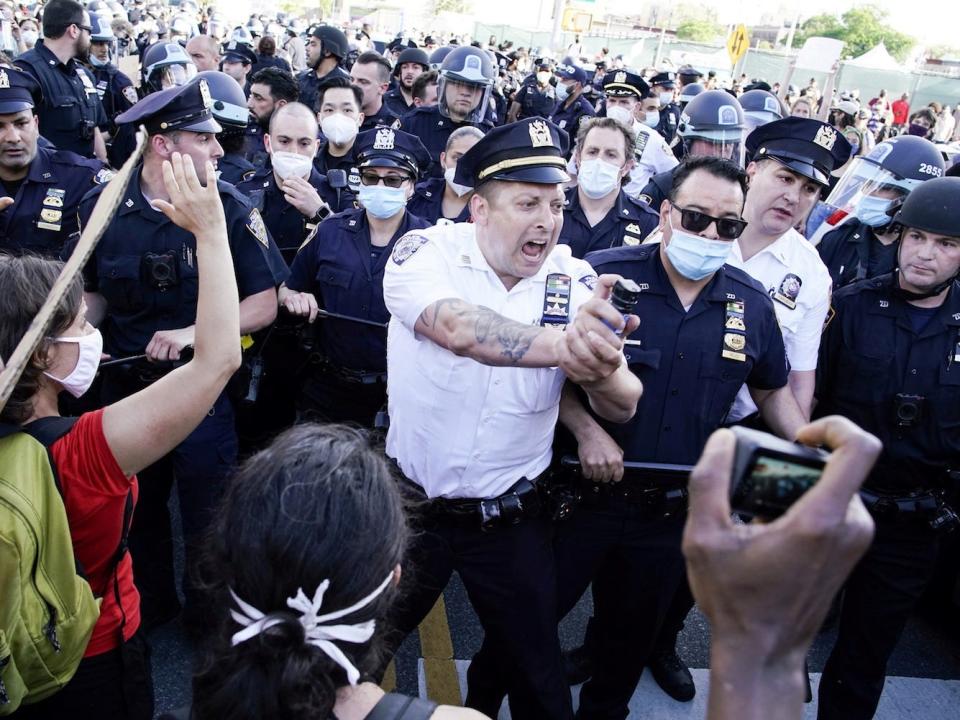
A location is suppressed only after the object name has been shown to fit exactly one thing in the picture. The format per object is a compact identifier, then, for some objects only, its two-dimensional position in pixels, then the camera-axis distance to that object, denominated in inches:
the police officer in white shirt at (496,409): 108.5
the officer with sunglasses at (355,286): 167.0
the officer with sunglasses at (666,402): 119.0
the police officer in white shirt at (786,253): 137.6
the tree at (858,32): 2733.8
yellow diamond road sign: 690.2
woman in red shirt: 78.4
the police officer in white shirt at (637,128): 292.4
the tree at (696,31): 3115.2
